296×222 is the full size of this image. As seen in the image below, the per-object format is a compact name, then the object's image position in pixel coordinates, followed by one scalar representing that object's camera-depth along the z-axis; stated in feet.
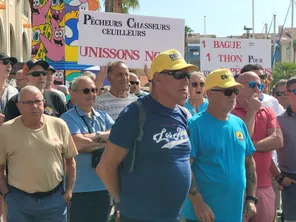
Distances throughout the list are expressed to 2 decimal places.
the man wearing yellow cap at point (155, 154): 10.64
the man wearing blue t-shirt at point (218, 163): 12.69
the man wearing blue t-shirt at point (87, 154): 15.89
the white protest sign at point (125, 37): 23.86
